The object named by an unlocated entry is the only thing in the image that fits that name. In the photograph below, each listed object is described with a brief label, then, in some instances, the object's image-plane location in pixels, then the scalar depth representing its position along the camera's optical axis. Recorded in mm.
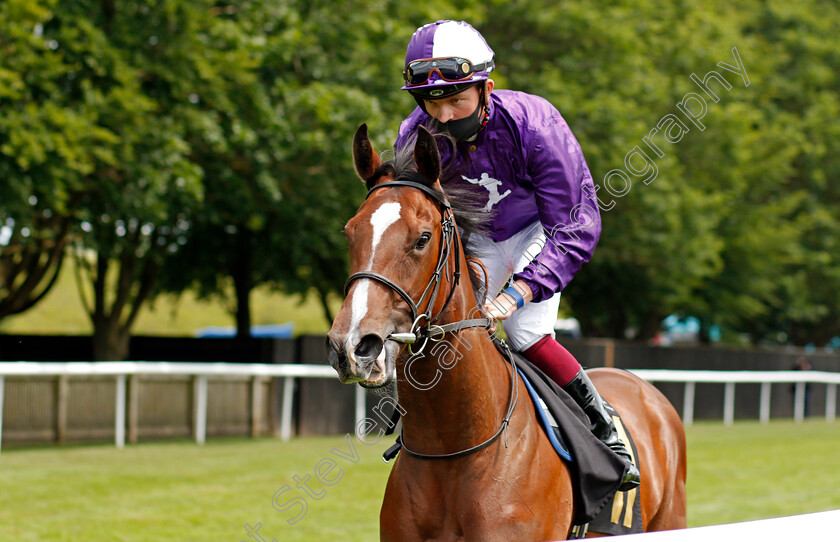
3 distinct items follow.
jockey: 6297
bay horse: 5289
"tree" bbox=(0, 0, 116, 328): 19078
